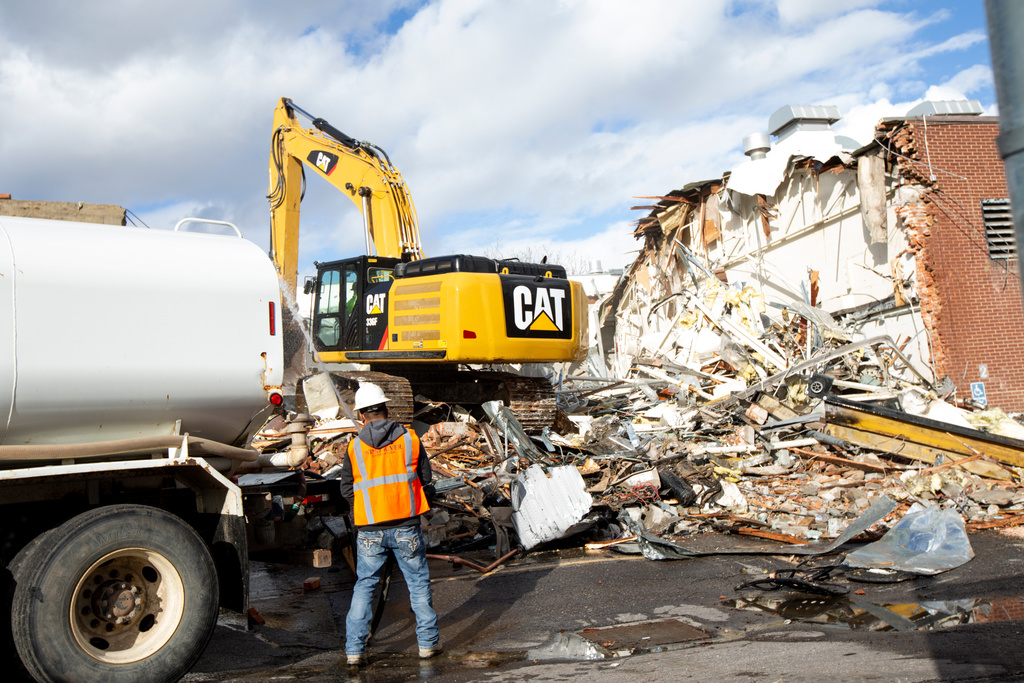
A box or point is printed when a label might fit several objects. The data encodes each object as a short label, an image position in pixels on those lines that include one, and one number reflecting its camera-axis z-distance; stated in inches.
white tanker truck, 168.7
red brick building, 610.5
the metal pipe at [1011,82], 64.8
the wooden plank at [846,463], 405.9
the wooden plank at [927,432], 403.2
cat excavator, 448.1
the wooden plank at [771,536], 328.2
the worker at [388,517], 205.3
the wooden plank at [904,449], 395.2
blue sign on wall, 610.2
